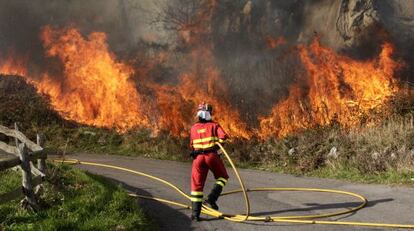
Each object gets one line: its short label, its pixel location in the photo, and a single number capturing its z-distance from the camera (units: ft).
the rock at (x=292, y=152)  49.59
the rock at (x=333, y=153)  46.04
